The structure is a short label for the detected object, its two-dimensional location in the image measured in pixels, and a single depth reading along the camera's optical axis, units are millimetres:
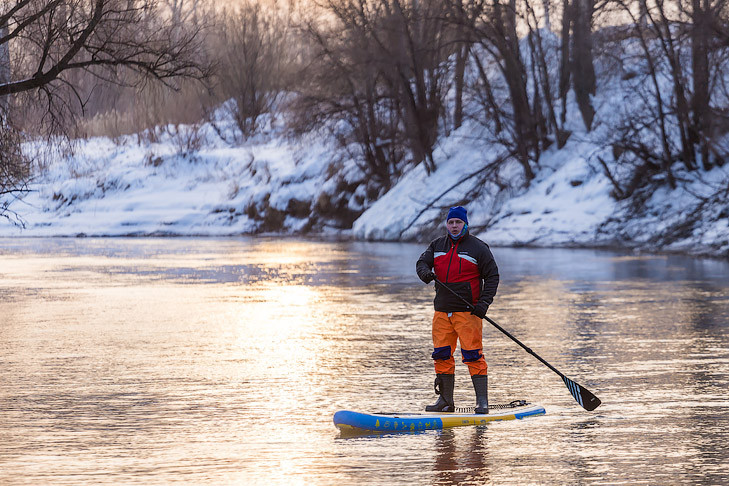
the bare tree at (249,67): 146375
